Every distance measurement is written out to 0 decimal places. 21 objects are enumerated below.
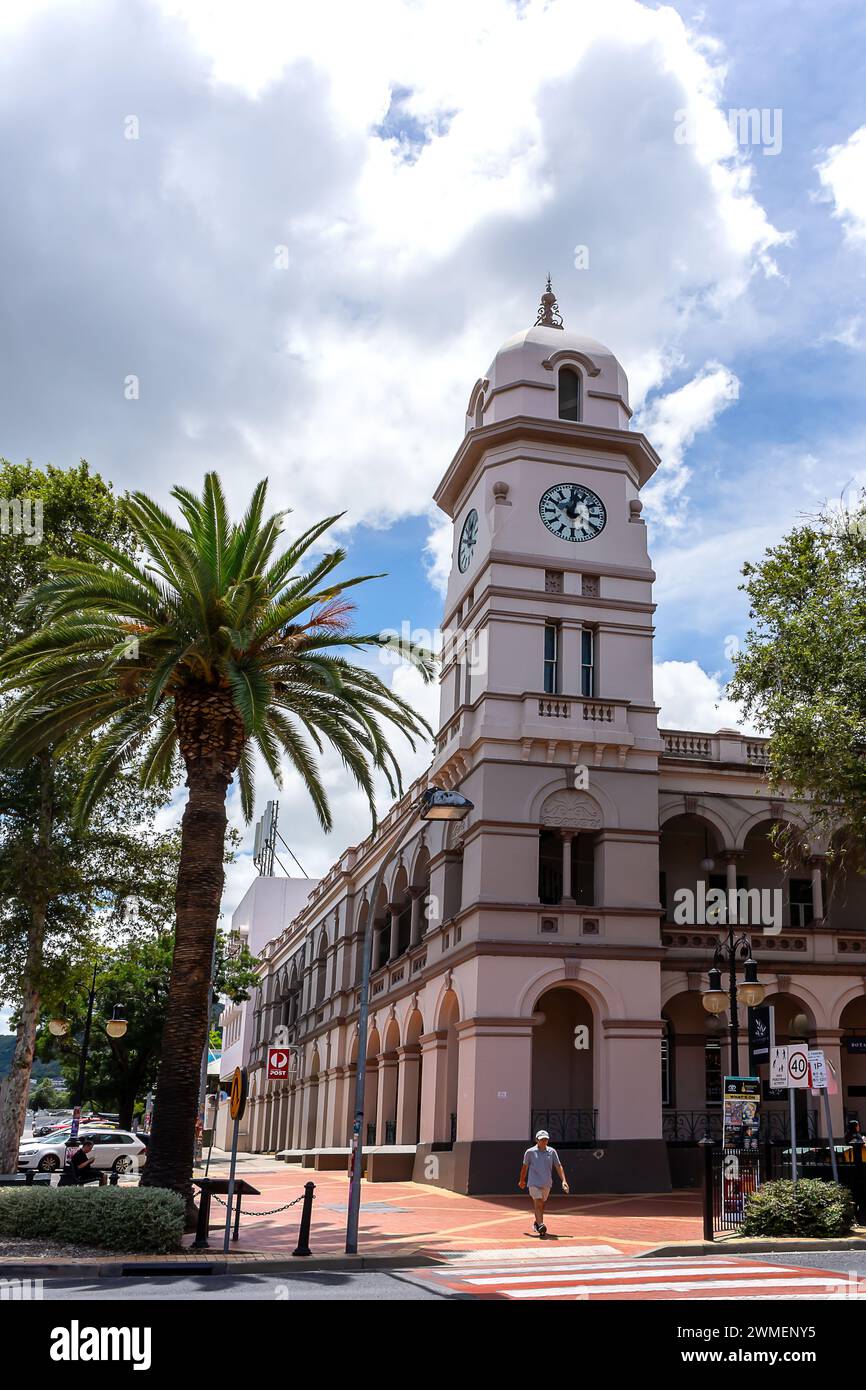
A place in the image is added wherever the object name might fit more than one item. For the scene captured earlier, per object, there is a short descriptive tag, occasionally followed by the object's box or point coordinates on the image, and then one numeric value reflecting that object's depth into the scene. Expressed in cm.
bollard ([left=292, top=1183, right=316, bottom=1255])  1585
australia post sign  2198
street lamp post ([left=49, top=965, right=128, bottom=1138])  3252
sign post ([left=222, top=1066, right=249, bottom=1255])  1627
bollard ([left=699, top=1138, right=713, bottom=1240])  1809
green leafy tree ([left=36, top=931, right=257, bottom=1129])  5194
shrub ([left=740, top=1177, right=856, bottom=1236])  1800
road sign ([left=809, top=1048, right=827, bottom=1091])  1903
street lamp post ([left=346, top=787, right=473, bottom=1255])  1694
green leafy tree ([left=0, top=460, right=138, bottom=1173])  2723
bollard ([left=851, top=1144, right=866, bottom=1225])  1927
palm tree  1841
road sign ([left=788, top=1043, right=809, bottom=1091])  1919
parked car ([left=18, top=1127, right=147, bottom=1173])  3669
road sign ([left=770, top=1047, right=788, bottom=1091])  1956
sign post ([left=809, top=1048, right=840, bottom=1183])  1905
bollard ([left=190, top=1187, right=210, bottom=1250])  1653
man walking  1902
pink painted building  2842
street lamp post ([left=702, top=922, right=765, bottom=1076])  2119
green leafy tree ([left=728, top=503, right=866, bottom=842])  2417
